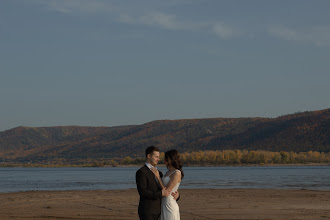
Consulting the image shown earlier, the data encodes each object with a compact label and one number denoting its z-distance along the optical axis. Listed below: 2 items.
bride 12.02
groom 11.87
